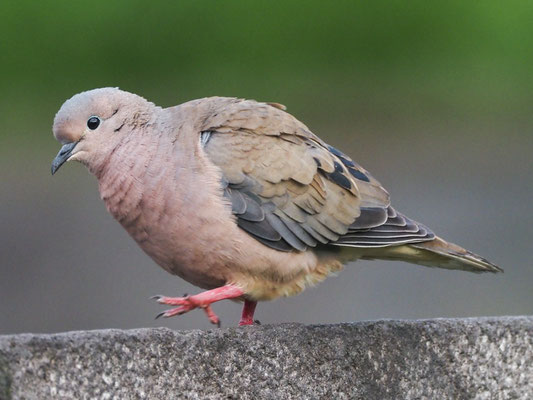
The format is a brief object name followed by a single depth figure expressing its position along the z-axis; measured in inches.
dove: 337.1
